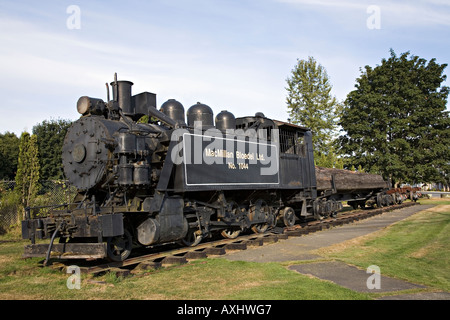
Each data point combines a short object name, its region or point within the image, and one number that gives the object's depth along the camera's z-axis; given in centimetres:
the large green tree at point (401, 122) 3073
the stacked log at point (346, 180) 1476
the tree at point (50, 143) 3762
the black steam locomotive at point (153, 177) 725
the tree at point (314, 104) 3297
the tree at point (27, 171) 1435
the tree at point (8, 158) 4167
